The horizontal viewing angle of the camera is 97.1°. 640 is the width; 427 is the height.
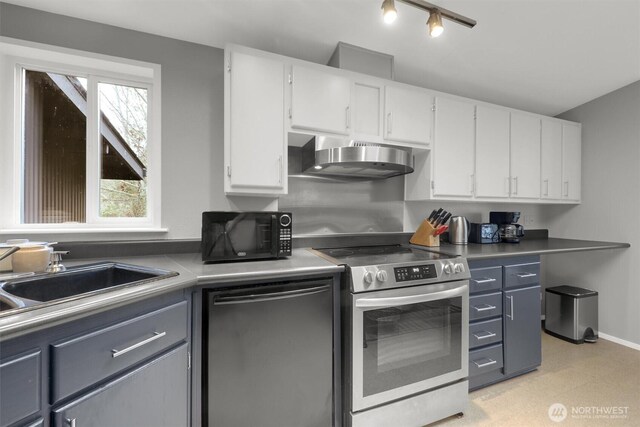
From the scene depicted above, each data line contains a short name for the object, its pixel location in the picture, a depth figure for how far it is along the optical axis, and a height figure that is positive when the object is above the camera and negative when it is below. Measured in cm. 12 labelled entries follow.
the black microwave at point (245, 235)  148 -13
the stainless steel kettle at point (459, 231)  247 -16
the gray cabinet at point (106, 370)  69 -47
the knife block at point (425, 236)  224 -19
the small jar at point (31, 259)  116 -20
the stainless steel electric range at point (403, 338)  145 -69
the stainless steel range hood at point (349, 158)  171 +34
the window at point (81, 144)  159 +41
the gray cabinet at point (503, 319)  185 -73
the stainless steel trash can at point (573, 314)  263 -97
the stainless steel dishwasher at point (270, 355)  123 -66
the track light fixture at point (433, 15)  138 +100
